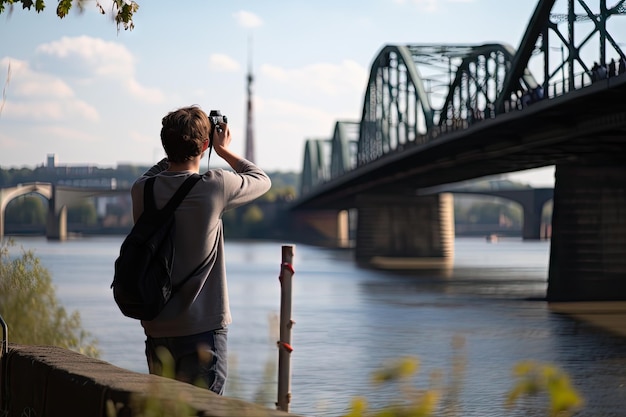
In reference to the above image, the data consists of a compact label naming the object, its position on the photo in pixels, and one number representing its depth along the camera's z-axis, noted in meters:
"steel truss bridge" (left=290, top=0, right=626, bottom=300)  37.59
